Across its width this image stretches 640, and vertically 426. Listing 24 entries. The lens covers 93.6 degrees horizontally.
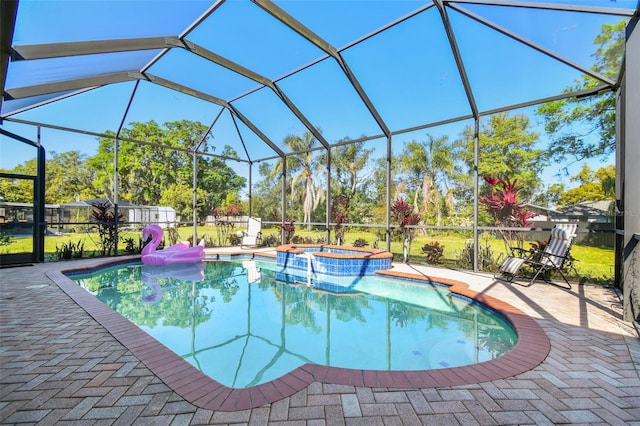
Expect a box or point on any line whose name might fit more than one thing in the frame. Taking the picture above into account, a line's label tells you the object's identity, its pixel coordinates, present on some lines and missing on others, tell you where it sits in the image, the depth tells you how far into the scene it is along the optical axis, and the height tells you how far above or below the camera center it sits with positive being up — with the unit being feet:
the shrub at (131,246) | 32.22 -3.64
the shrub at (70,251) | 27.96 -3.58
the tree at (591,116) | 17.59 +8.68
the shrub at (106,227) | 30.38 -1.43
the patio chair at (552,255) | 17.89 -2.44
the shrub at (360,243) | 33.91 -3.31
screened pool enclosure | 15.89 +10.04
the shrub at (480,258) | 25.32 -3.86
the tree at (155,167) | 70.51 +11.41
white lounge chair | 39.42 -2.78
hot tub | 24.36 -4.06
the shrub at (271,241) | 43.21 -3.97
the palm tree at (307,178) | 52.11 +6.21
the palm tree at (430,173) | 42.57 +6.11
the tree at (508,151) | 32.01 +8.09
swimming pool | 6.81 -4.17
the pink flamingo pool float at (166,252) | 28.25 -3.80
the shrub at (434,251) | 27.68 -3.47
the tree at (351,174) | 49.52 +6.74
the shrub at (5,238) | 23.75 -2.05
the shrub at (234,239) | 43.80 -3.73
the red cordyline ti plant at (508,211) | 23.98 +0.27
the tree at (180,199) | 67.72 +3.29
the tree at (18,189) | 23.95 +1.94
